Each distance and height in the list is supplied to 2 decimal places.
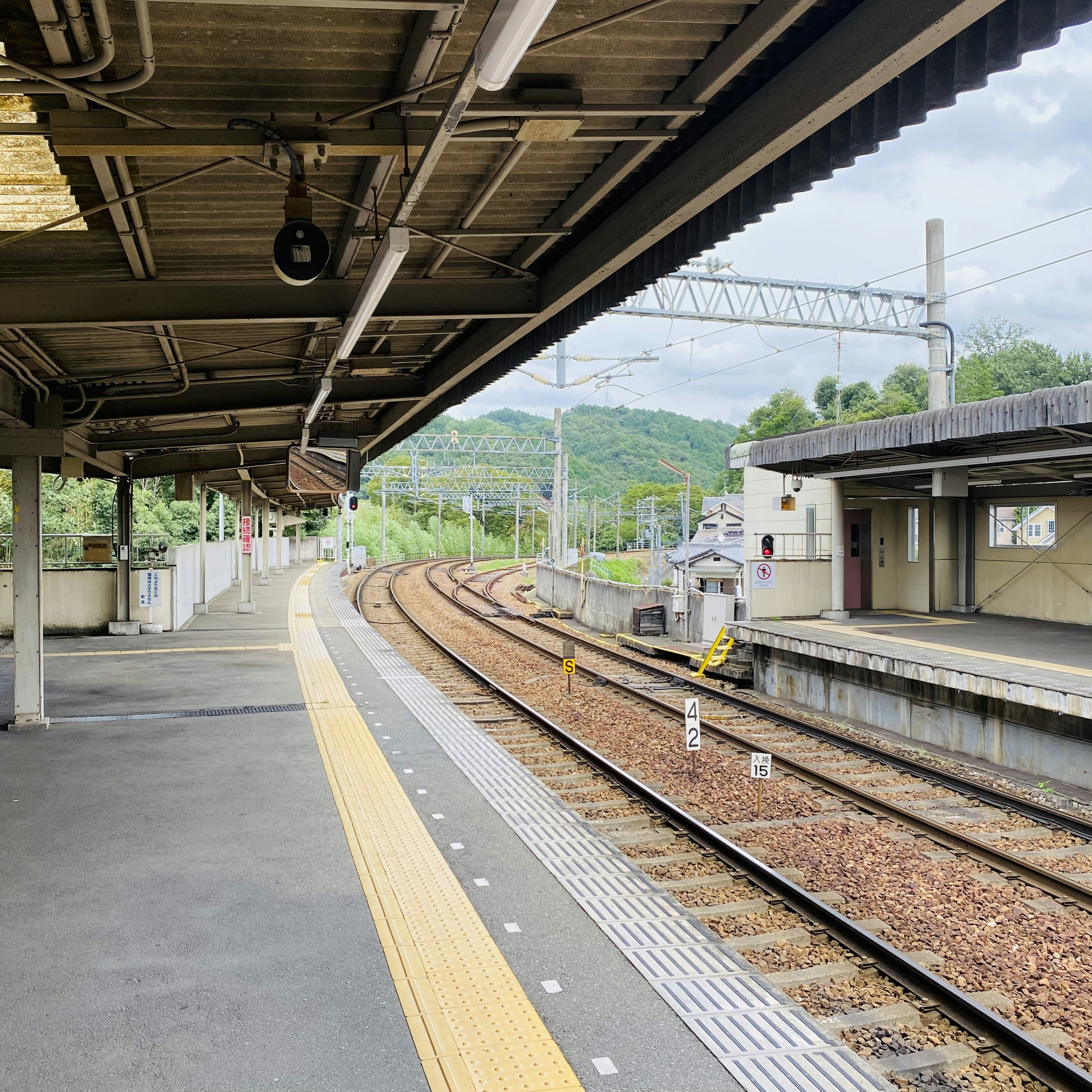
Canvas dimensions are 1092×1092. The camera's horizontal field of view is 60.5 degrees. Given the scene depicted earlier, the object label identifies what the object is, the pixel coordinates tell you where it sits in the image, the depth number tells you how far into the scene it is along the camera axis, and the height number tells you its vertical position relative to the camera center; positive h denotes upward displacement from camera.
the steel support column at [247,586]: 23.80 -1.29
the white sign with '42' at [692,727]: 8.85 -1.81
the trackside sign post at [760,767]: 7.82 -1.94
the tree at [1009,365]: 59.56 +11.56
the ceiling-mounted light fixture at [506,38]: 2.82 +1.58
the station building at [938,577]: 10.83 -0.77
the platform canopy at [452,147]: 4.00 +2.09
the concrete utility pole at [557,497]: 29.42 +1.23
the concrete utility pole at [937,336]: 19.94 +4.27
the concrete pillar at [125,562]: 17.95 -0.50
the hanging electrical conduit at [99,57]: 3.68 +2.02
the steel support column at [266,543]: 35.72 -0.29
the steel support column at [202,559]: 23.11 -0.59
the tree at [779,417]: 67.25 +9.09
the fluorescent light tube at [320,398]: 9.98 +1.57
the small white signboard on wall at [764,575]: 16.72 -0.70
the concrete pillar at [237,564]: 34.94 -1.08
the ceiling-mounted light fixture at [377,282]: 5.43 +1.65
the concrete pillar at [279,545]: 44.50 -0.44
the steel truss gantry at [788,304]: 21.73 +5.59
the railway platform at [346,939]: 3.77 -2.09
